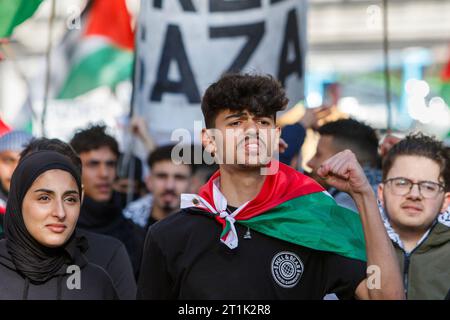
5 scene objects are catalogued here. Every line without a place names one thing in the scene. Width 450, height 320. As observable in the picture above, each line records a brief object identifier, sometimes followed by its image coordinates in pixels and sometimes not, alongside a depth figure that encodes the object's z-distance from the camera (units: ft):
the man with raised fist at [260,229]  19.46
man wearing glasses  23.71
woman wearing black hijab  21.63
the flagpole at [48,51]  37.47
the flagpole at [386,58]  41.57
